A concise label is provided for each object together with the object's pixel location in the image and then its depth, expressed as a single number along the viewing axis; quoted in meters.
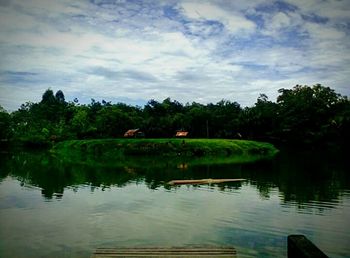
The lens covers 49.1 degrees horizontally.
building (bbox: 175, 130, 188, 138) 73.19
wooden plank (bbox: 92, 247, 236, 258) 9.92
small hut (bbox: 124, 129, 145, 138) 73.94
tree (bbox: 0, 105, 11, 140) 75.88
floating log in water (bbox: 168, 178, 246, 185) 29.00
